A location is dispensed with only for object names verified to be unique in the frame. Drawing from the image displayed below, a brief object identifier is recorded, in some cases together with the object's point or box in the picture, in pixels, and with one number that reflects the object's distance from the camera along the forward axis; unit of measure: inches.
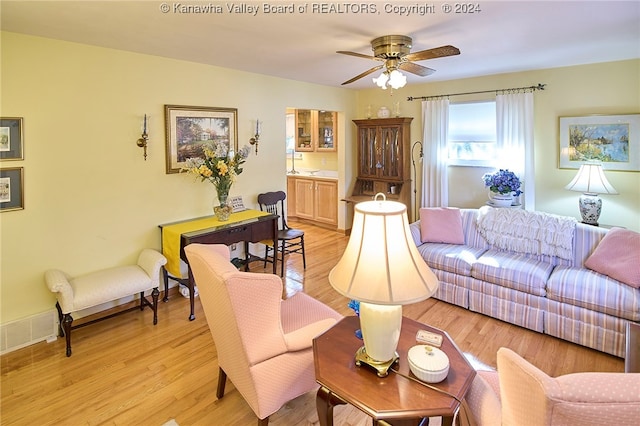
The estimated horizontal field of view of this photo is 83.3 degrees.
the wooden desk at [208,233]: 136.3
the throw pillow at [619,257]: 110.7
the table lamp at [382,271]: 53.1
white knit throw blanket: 133.7
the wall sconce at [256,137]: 181.3
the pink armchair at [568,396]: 37.4
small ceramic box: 56.9
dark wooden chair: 177.3
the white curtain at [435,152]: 205.9
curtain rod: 172.5
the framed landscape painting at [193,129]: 149.7
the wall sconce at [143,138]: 139.9
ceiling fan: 112.1
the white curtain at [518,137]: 176.2
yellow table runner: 138.3
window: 194.4
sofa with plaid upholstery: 110.0
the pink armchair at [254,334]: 69.2
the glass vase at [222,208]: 154.0
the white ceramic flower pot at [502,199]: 170.2
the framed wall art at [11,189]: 110.9
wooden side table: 52.6
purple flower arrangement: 168.6
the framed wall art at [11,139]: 109.4
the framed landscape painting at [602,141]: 150.6
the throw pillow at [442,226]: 156.7
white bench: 110.3
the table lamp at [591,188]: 146.6
